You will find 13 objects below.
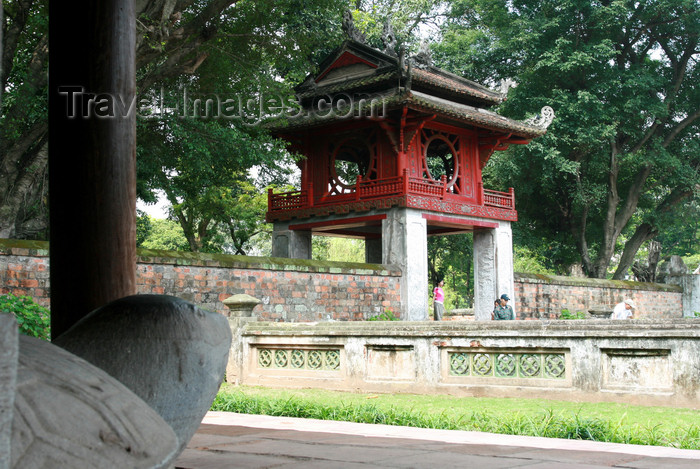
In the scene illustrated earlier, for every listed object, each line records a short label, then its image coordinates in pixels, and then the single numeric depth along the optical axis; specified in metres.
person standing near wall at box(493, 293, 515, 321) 14.62
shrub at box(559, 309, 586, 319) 22.22
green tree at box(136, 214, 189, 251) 38.66
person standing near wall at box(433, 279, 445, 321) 18.39
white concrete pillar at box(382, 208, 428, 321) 18.77
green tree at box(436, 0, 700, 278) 26.83
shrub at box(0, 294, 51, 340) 8.83
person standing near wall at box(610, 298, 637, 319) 14.85
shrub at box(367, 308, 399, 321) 17.69
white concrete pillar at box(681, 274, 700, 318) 27.14
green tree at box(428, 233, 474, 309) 29.47
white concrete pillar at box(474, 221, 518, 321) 21.59
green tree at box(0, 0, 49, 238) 11.61
